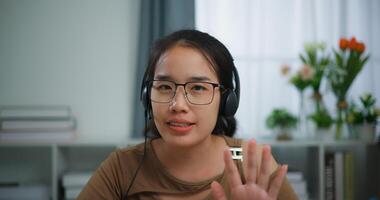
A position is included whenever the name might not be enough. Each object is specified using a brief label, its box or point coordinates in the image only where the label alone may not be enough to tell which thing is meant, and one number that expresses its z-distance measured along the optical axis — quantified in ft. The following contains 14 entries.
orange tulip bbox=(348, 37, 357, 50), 6.95
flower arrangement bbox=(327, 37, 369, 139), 6.96
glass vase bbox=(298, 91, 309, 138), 7.50
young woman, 2.93
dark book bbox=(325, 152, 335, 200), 6.91
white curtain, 7.81
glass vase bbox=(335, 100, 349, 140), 7.04
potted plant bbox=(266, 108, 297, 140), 7.01
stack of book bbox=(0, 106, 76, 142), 6.66
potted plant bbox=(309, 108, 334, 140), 6.98
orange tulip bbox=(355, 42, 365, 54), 6.94
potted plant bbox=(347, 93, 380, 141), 6.91
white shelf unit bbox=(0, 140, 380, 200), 7.48
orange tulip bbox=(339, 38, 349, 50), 6.98
